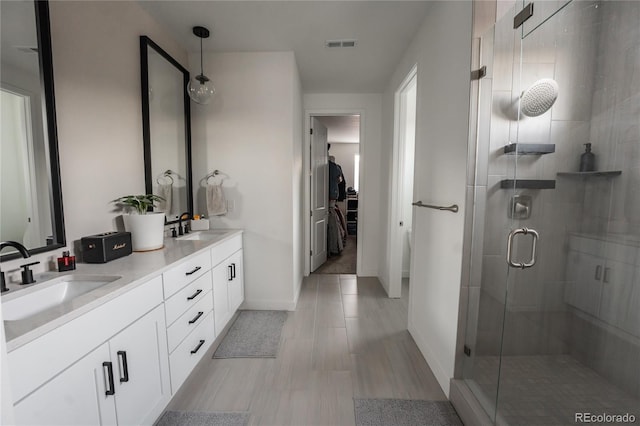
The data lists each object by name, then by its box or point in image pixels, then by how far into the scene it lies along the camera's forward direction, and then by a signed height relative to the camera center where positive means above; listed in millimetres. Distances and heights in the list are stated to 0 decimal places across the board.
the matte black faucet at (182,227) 2354 -347
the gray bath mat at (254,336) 2080 -1266
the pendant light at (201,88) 2299 +870
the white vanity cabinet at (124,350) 810 -650
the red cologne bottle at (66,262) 1317 -373
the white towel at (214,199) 2621 -101
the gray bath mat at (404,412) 1479 -1271
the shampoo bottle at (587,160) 1478 +178
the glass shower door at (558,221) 1363 -160
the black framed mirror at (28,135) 1126 +238
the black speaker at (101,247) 1440 -329
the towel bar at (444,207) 1596 -106
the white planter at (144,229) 1714 -268
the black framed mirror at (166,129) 2010 +497
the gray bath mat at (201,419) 1457 -1273
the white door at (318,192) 3830 -43
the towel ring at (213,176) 2698 +129
